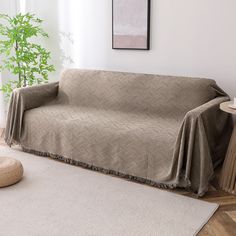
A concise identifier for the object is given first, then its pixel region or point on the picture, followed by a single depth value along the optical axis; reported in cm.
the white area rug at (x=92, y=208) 208
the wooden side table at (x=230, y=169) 257
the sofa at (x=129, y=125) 251
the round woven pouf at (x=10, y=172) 254
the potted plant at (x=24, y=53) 371
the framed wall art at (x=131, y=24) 341
